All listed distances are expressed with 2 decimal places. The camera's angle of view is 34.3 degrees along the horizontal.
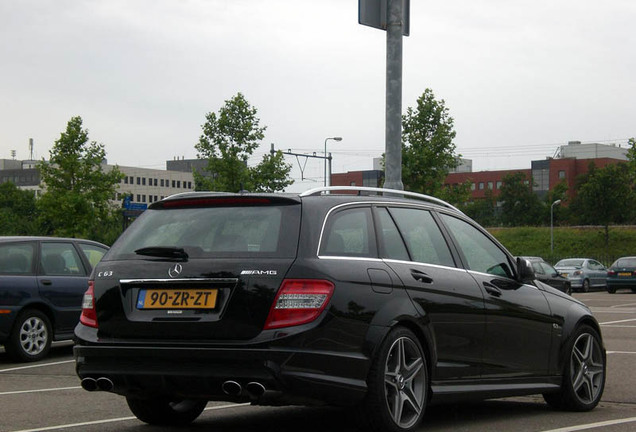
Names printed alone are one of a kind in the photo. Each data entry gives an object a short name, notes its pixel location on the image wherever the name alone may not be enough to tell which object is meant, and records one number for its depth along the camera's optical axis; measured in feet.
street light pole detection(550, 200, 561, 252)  287.69
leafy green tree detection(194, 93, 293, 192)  168.86
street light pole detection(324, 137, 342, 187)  228.67
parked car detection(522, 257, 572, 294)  110.63
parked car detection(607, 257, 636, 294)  134.51
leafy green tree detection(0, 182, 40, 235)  456.86
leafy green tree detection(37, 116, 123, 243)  176.55
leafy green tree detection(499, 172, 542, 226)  401.70
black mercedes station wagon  19.21
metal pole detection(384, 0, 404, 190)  42.34
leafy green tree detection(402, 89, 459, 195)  166.91
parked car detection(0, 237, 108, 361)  42.78
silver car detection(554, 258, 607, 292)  142.61
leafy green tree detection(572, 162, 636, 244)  256.32
